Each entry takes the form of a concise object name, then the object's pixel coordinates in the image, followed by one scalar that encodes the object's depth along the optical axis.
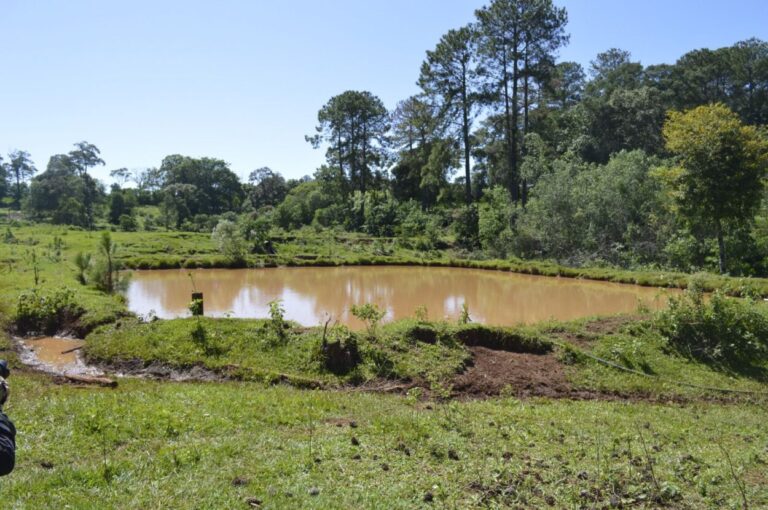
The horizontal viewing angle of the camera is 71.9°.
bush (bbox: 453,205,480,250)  40.25
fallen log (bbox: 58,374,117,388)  9.14
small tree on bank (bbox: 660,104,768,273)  21.97
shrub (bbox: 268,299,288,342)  11.19
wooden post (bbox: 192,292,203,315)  12.75
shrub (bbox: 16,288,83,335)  13.73
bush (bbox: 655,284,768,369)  11.58
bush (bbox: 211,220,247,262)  33.19
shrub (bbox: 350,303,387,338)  11.05
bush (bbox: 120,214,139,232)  50.31
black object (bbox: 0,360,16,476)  2.74
